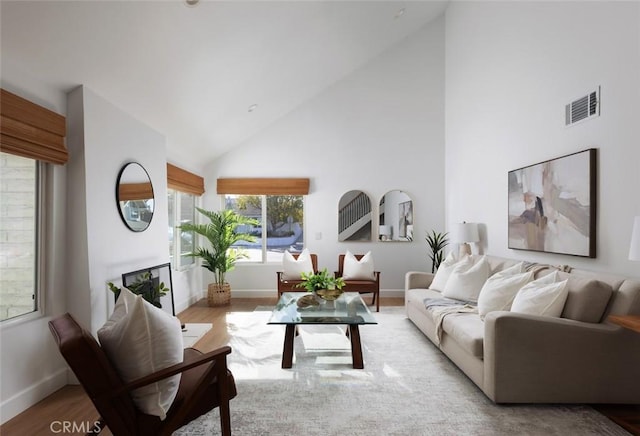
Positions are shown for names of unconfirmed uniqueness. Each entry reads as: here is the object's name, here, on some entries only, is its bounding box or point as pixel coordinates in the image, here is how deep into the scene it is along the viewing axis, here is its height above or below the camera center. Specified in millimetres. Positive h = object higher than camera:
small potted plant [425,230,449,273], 5926 -461
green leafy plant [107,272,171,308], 3578 -730
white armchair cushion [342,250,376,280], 5500 -779
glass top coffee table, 3159 -891
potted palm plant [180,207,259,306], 5641 -479
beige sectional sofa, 2436 -936
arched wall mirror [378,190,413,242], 6305 +2
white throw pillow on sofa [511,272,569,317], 2611 -588
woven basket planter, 5625 -1196
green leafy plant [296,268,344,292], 3861 -693
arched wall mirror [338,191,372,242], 6344 +3
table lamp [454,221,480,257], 4668 -204
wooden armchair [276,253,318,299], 5336 -993
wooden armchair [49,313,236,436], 1562 -809
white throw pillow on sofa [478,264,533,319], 3068 -637
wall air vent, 2896 +899
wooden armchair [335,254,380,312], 5254 -994
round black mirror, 3516 +213
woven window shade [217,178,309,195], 6242 +533
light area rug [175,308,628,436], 2238 -1291
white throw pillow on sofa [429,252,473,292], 4254 -653
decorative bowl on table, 3818 -801
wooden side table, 2065 -609
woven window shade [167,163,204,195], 4883 +534
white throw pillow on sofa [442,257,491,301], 3852 -692
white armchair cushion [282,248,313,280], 5594 -748
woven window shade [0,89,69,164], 2305 +597
